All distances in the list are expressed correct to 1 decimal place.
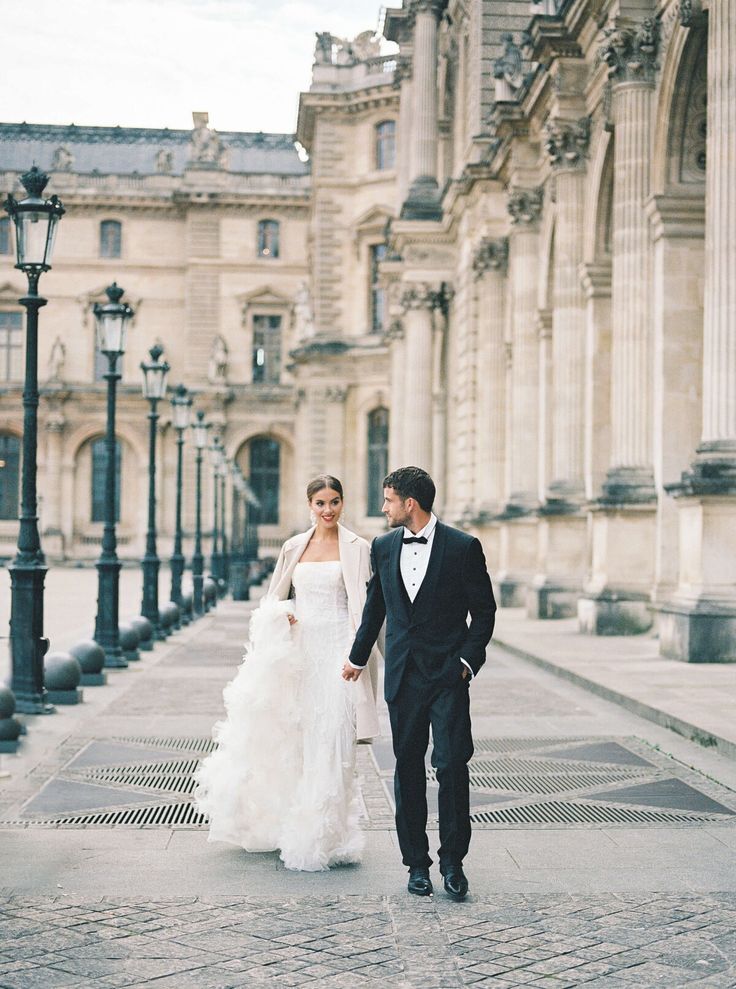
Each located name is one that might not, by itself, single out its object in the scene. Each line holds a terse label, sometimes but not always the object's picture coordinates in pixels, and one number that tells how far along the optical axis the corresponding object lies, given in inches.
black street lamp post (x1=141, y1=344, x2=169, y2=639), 933.2
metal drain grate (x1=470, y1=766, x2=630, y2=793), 390.9
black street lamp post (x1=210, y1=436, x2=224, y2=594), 1780.3
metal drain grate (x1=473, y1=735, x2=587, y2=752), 463.5
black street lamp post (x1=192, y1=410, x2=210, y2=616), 1232.2
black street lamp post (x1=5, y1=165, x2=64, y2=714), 507.8
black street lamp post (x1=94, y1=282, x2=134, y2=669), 725.3
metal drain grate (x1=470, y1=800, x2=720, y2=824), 344.8
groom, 269.6
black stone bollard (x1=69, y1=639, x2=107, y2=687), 632.4
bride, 300.2
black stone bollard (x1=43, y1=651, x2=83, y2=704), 557.0
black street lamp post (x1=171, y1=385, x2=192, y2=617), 1141.7
